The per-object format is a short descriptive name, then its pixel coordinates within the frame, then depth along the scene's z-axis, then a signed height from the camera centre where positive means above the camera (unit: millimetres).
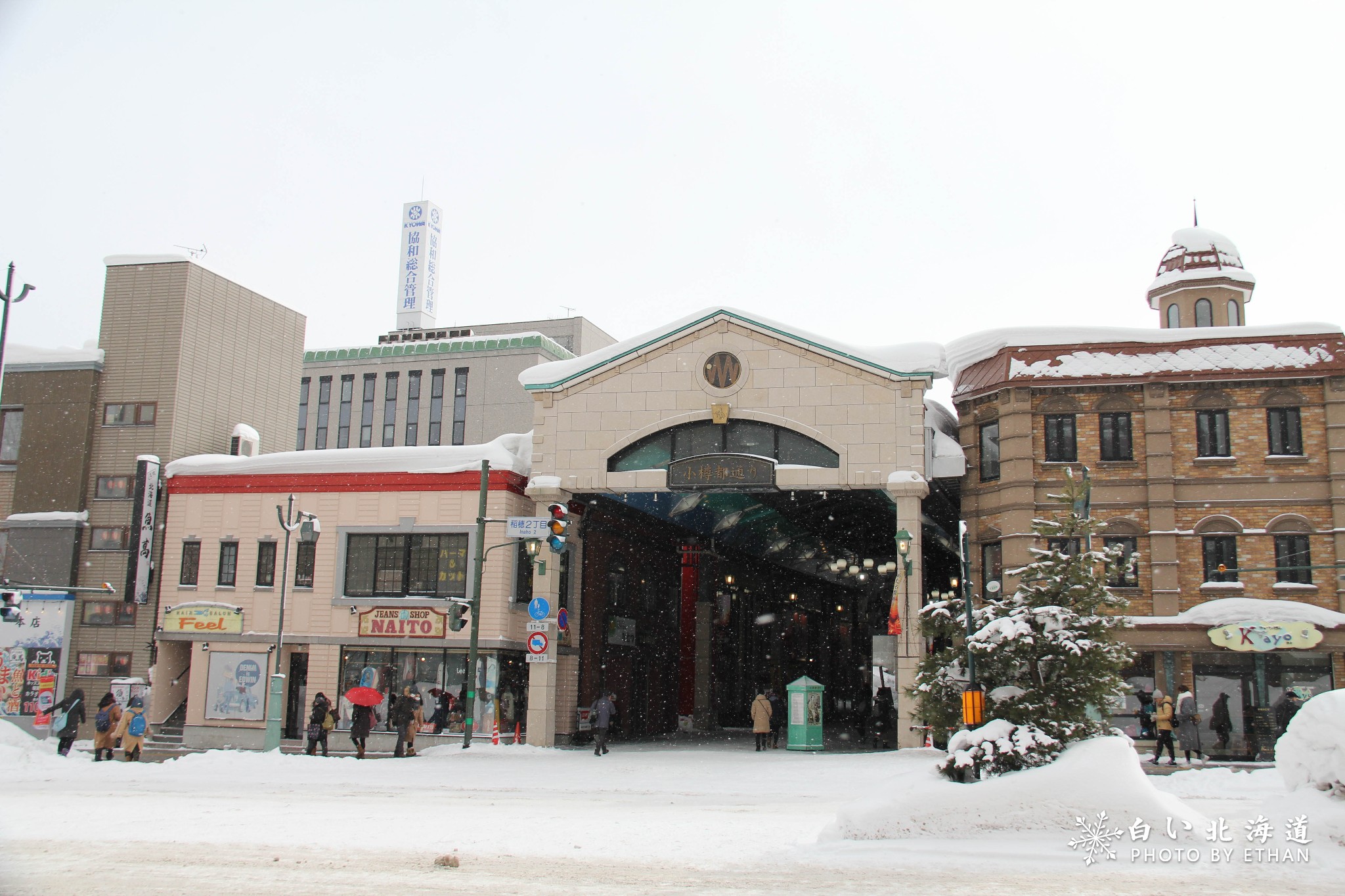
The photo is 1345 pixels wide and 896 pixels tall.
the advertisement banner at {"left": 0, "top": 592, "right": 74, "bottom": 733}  33094 -639
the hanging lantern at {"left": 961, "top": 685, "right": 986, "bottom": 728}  13945 -539
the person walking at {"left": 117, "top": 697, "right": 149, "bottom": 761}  25812 -2035
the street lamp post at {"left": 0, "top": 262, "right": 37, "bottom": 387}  27859 +7981
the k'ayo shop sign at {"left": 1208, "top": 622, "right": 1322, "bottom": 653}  29359 +884
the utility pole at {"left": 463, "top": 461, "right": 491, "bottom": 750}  27266 +804
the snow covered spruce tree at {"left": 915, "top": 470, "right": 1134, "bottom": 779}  13383 +53
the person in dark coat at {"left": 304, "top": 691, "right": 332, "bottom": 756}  27859 -1806
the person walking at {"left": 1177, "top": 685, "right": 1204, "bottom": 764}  26875 -1215
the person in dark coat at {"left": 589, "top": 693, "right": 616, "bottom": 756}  28219 -1604
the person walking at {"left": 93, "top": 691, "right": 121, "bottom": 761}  26109 -1944
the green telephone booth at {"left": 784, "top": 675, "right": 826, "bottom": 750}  30047 -1388
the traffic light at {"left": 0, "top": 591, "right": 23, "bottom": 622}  27953 +770
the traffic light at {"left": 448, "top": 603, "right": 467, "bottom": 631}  28438 +797
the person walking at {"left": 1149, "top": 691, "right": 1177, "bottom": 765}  27031 -1247
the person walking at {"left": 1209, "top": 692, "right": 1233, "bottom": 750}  29672 -1294
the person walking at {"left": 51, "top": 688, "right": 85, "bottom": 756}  26406 -1797
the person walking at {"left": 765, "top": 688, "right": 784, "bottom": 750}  33562 -1790
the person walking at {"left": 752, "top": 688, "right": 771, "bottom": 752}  30000 -1543
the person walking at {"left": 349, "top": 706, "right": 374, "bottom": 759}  26344 -1794
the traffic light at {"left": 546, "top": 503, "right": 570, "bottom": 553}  25984 +2783
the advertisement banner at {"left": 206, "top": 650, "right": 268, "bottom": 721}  31750 -1148
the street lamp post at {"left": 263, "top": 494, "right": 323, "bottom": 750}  26250 -606
